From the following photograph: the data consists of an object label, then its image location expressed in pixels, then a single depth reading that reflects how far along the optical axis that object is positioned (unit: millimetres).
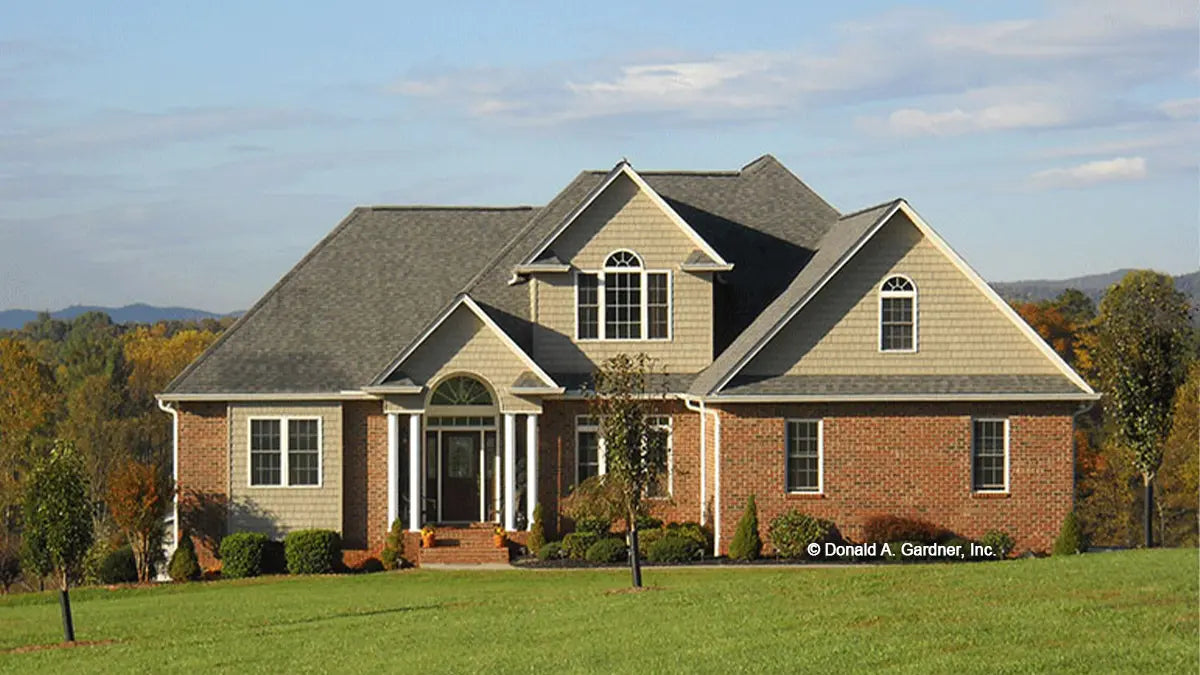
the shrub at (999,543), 33312
